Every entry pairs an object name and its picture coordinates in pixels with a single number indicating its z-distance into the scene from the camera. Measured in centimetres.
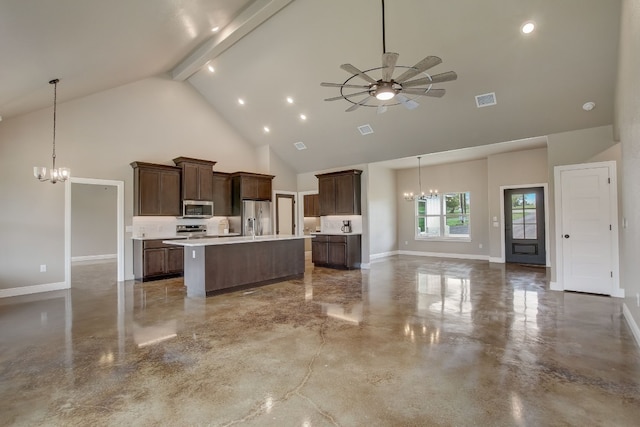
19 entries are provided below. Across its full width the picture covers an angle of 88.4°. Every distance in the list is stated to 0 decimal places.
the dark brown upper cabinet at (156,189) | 700
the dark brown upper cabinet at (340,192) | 839
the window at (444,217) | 1005
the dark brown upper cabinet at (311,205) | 1139
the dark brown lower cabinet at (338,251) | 819
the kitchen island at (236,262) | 543
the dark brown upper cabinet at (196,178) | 755
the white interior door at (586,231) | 523
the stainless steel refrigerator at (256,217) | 857
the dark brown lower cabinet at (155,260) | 686
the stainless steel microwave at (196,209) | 758
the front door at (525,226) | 844
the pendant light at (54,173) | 516
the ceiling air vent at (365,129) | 716
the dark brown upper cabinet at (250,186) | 852
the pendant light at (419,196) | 1061
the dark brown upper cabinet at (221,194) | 842
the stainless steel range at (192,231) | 778
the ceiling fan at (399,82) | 329
